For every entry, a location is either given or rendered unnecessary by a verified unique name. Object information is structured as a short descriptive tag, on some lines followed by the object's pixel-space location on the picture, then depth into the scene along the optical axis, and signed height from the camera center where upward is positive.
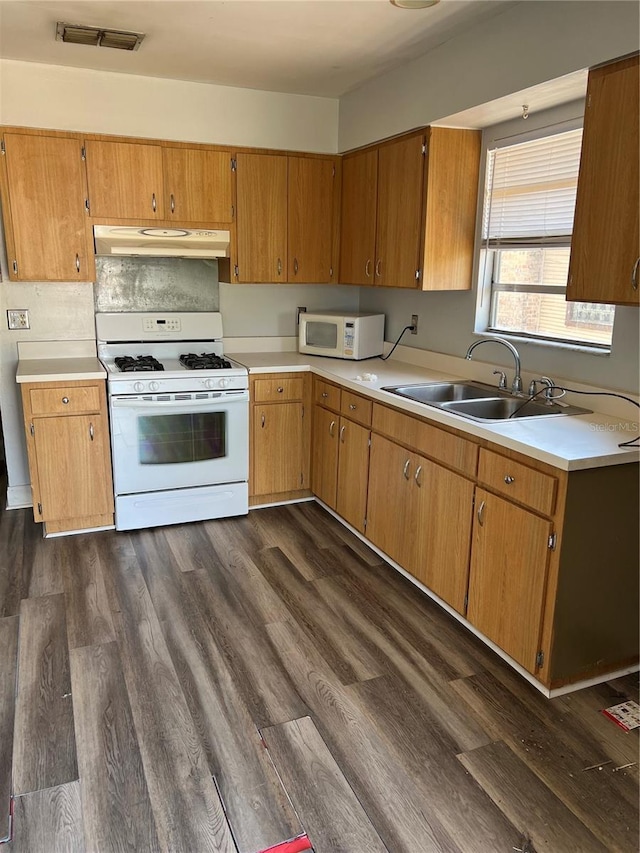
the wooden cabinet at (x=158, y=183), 3.63 +0.59
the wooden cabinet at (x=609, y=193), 2.13 +0.34
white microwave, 4.04 -0.30
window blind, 2.87 +0.46
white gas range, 3.56 -0.82
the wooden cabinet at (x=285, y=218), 4.01 +0.43
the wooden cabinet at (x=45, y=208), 3.48 +0.41
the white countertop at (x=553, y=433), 2.12 -0.52
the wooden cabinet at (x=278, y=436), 3.91 -0.92
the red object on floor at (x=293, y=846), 1.71 -1.48
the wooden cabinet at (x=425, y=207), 3.29 +0.43
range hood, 3.67 +0.25
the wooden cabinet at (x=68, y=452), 3.40 -0.91
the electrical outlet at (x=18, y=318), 3.79 -0.21
